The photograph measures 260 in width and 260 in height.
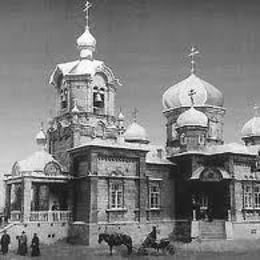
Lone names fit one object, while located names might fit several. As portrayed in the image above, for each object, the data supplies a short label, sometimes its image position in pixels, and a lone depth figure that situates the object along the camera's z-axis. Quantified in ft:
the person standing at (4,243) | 61.21
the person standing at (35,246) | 59.22
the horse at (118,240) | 60.18
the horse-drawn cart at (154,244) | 59.47
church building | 71.77
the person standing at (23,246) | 60.08
